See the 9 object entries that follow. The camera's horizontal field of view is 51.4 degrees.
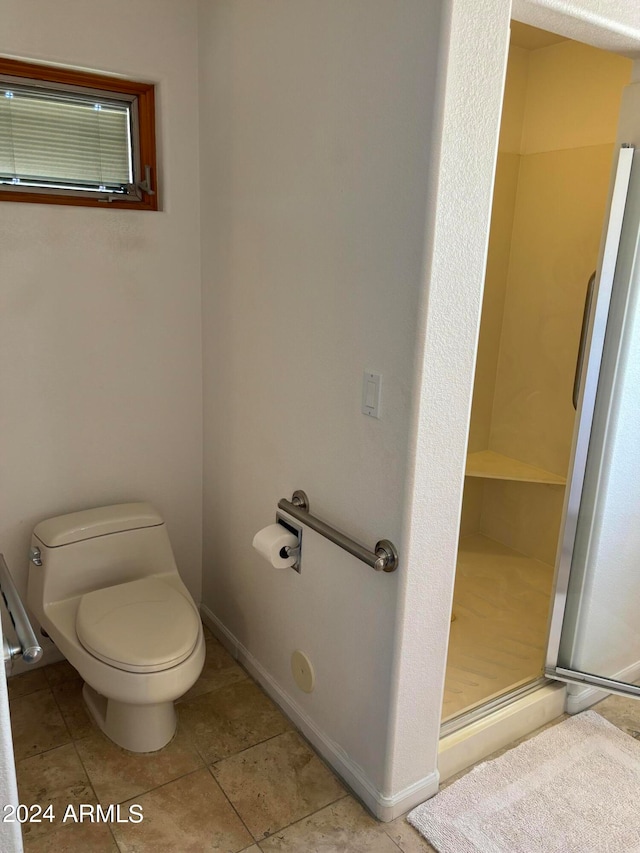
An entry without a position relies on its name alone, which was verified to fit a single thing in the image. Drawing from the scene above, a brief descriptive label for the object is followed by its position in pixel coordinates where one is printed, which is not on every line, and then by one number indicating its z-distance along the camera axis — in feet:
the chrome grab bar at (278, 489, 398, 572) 5.53
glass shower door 6.56
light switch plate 5.52
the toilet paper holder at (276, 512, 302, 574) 6.81
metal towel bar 3.37
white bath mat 5.97
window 7.00
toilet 6.43
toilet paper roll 6.69
